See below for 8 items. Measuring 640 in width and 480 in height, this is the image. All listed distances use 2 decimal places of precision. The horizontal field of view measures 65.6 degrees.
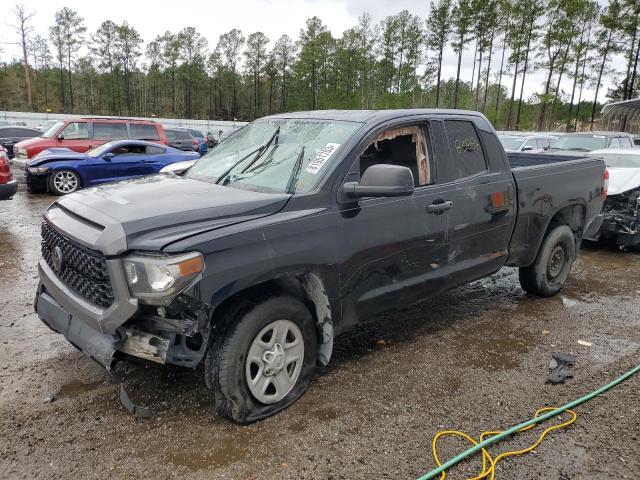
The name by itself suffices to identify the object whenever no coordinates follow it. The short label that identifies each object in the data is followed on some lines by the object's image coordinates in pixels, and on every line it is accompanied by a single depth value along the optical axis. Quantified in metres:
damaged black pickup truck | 2.70
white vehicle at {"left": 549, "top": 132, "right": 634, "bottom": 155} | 13.45
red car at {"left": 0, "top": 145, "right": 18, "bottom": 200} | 8.16
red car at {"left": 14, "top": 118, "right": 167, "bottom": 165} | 13.66
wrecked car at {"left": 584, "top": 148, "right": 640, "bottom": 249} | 7.49
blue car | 11.88
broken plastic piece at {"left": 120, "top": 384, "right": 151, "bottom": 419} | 2.86
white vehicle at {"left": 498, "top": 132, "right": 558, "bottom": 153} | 15.83
